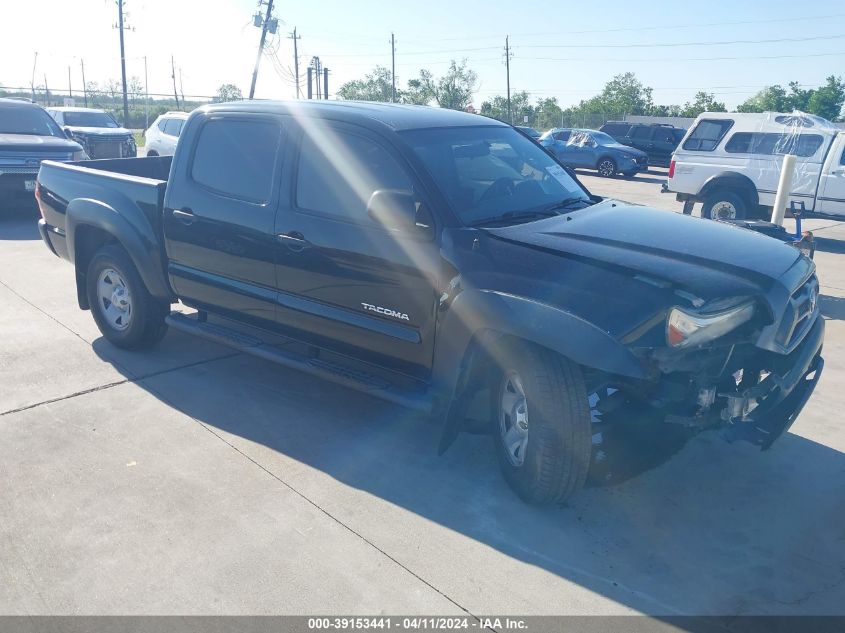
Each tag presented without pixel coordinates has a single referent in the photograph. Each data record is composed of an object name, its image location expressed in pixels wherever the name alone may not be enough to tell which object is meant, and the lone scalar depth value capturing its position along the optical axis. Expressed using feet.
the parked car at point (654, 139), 88.33
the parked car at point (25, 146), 38.47
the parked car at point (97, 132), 61.21
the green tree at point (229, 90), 204.81
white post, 27.43
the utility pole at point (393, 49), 217.19
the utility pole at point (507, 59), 218.38
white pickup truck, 37.88
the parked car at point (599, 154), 76.13
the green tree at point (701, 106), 195.11
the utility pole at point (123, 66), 137.08
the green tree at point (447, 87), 231.50
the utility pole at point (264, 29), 116.26
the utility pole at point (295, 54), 171.35
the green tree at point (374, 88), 234.99
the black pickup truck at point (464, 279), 11.18
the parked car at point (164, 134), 56.85
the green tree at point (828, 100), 200.34
